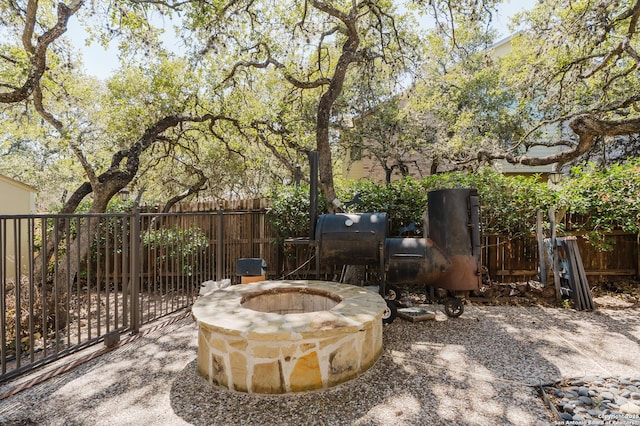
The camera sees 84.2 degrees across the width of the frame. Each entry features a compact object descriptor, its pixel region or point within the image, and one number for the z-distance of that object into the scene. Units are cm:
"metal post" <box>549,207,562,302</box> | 544
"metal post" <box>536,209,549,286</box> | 572
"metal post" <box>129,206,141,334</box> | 419
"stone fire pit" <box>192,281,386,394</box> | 262
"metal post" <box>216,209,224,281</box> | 594
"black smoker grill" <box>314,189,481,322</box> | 437
